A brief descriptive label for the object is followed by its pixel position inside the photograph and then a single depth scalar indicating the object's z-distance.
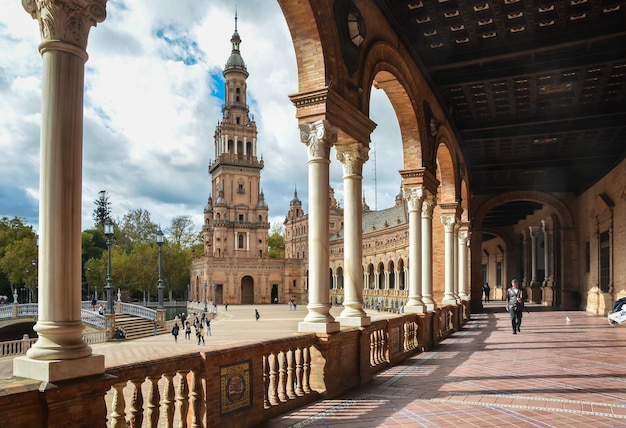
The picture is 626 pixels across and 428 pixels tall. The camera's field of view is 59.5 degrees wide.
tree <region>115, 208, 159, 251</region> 95.88
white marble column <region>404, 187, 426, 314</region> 13.41
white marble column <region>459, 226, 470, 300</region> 22.67
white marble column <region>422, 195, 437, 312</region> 14.53
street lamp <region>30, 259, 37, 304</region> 50.91
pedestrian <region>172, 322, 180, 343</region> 29.20
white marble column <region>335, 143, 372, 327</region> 8.85
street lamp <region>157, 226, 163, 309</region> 33.58
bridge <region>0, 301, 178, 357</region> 30.08
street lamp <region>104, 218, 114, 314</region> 26.84
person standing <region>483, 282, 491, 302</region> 41.53
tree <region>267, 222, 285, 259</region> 120.77
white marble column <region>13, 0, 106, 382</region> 4.03
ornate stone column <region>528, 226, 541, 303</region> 36.03
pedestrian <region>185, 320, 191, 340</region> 30.58
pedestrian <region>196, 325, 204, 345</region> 26.13
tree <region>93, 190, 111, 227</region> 95.48
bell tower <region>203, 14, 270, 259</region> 82.12
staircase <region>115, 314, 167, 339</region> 34.69
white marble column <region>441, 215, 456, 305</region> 18.39
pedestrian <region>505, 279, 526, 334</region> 15.65
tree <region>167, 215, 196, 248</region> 100.31
